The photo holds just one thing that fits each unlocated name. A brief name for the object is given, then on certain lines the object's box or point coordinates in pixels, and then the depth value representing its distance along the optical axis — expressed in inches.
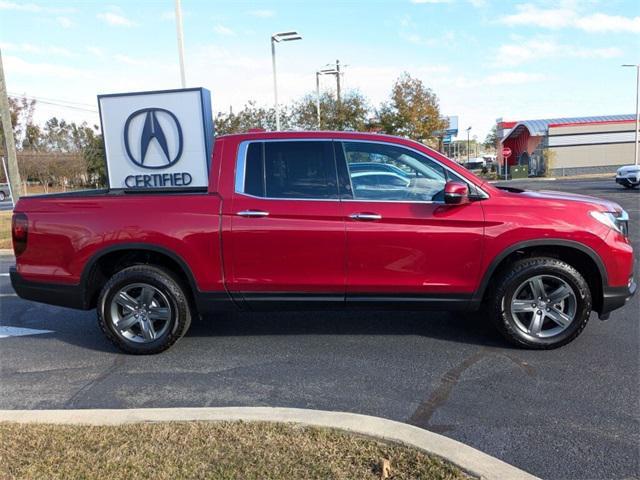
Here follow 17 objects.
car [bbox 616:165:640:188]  814.5
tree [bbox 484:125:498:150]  3370.6
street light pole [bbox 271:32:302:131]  753.1
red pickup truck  167.5
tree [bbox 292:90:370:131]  1159.0
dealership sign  357.1
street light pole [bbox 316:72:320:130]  1032.4
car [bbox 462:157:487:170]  2667.3
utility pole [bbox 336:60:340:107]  1224.2
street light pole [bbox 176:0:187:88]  523.2
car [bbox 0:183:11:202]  1565.5
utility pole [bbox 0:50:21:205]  468.4
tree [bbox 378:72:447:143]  1322.6
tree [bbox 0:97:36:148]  1553.9
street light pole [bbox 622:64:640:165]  1489.9
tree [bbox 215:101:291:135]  1097.4
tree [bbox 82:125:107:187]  1856.2
